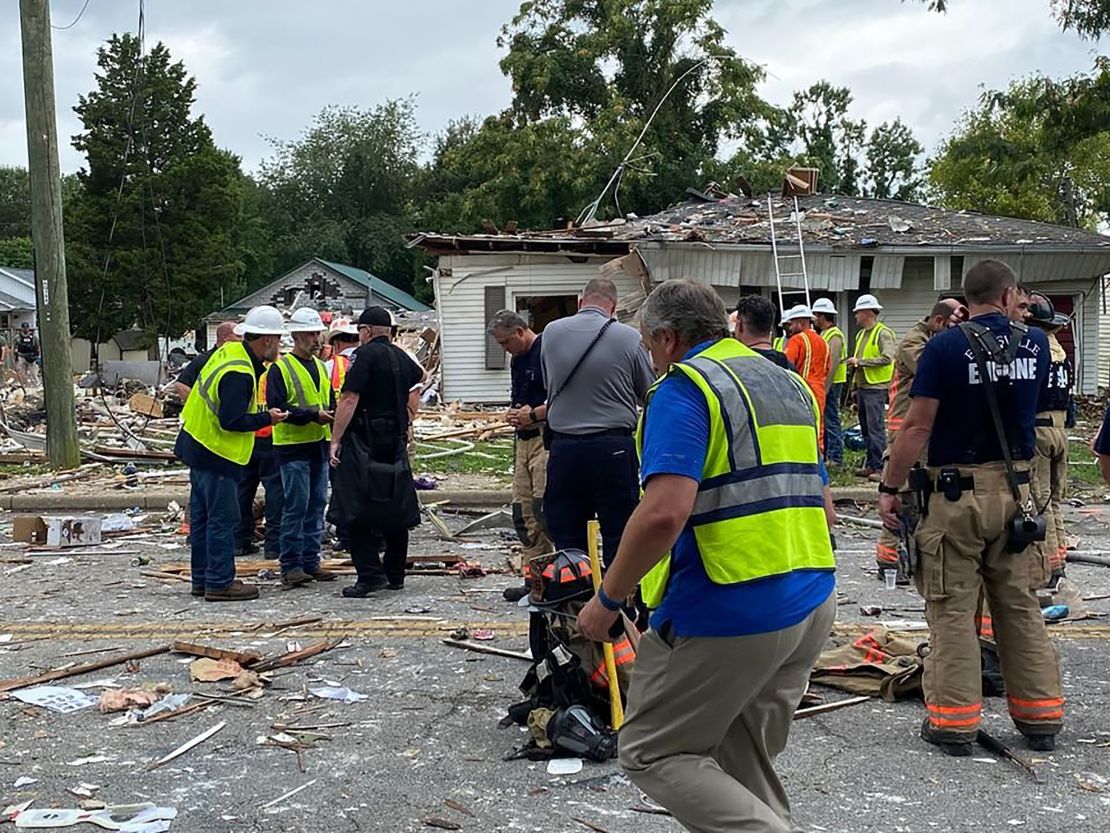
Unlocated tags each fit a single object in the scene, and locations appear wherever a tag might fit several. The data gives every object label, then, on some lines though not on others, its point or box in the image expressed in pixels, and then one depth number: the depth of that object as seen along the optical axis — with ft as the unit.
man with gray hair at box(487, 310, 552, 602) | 25.05
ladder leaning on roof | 68.22
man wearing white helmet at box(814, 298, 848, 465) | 44.19
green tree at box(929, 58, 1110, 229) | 69.15
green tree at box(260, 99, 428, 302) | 220.64
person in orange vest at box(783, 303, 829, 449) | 39.78
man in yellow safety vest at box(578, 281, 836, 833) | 10.30
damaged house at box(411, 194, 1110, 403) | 70.85
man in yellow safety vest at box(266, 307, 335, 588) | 27.27
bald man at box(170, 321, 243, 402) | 32.58
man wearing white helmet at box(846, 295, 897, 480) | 41.91
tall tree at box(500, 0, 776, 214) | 138.21
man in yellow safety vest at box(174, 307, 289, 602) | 25.48
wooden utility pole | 45.70
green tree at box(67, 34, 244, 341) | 150.92
